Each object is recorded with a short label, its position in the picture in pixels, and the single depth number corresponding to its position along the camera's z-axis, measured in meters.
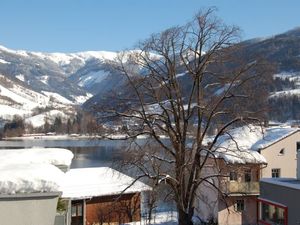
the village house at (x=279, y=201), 21.11
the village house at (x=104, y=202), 31.92
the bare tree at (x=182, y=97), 21.91
